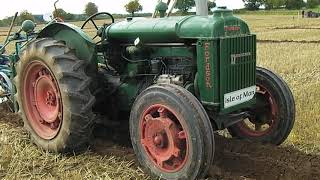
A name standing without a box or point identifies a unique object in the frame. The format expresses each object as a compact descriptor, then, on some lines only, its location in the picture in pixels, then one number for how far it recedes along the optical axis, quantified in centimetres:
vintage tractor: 317
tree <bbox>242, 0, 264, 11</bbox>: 6789
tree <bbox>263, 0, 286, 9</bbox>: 6852
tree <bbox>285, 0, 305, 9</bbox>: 7095
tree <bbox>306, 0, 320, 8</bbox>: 7328
